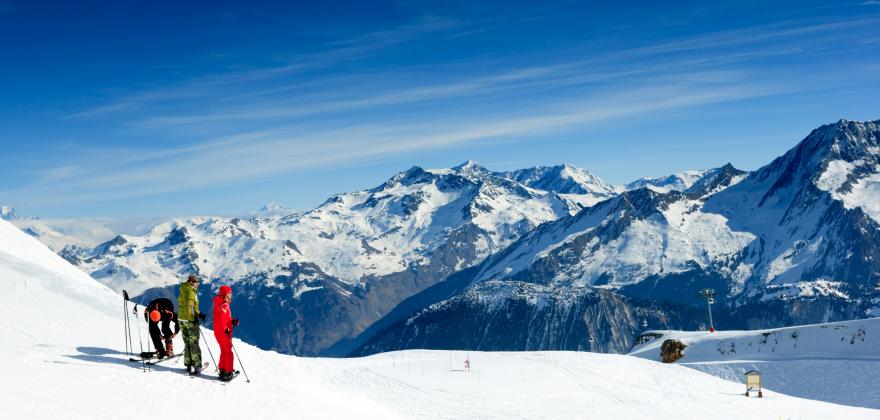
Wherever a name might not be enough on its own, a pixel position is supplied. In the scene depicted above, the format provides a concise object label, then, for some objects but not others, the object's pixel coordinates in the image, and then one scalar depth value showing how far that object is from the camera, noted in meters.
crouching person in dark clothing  22.03
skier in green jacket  21.17
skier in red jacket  21.17
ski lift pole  128.88
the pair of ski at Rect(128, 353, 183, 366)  22.00
